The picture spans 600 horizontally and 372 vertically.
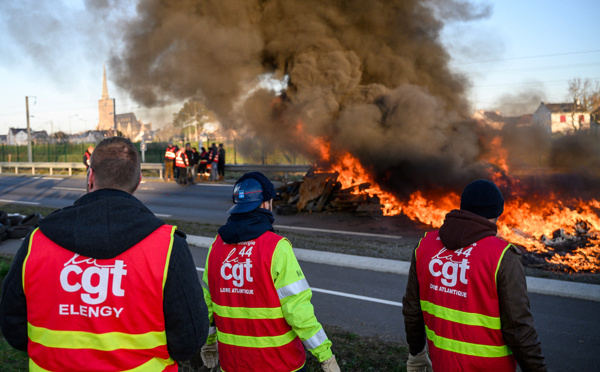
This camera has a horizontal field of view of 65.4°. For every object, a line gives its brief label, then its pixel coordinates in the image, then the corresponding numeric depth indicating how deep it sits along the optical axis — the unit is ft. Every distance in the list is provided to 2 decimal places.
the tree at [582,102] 100.37
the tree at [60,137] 151.37
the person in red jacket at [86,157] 70.45
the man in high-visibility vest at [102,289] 6.02
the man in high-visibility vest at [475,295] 7.74
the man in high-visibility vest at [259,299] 8.29
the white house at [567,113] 84.42
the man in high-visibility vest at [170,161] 69.99
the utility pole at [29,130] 116.78
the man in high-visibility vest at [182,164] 65.14
